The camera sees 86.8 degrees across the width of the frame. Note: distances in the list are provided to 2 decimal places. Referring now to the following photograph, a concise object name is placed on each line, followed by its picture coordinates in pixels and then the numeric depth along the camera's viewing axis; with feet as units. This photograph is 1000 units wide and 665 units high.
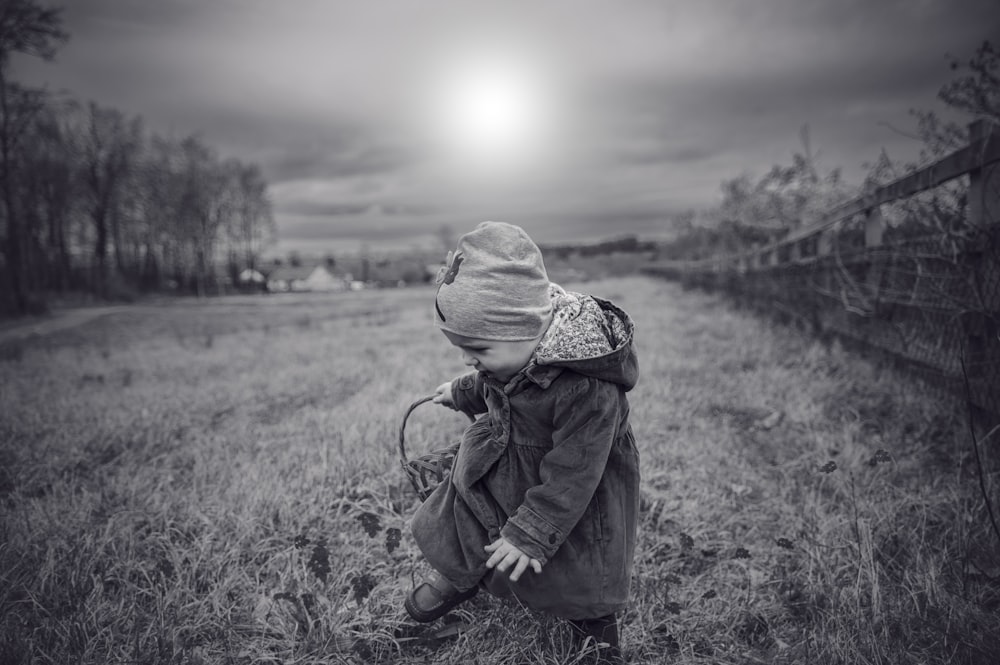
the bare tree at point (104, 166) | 93.81
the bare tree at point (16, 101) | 46.32
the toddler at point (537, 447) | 5.09
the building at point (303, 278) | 223.10
